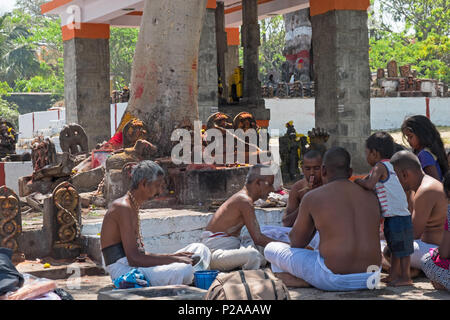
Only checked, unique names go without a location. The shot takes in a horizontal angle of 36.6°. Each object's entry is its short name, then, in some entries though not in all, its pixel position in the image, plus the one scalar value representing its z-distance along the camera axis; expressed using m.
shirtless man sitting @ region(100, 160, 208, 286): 4.90
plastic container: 5.03
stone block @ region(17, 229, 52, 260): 6.64
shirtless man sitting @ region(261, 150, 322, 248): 6.00
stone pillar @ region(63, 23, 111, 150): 16.95
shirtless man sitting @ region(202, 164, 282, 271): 5.74
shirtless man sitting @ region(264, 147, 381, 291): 4.75
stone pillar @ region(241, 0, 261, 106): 15.91
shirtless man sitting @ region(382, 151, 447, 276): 5.27
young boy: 5.05
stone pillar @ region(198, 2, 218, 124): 12.85
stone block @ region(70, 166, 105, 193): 10.22
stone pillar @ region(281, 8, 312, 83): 28.23
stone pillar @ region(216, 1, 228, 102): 16.83
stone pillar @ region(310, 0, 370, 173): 13.46
